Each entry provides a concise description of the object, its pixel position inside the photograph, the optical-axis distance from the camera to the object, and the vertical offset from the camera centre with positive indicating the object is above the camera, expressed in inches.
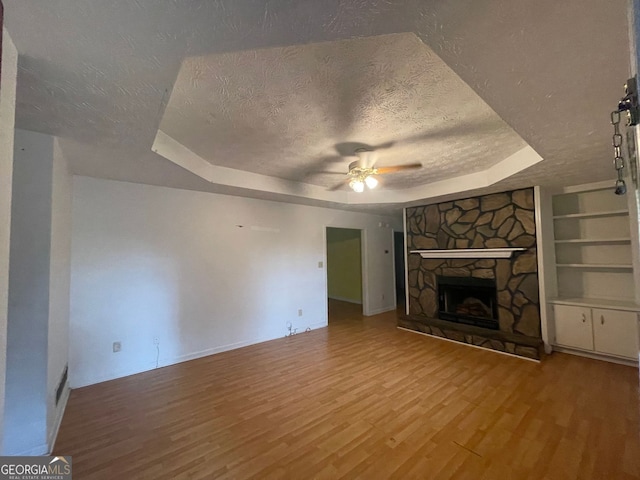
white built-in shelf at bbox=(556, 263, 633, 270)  136.8 -12.0
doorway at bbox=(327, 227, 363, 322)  294.4 -23.5
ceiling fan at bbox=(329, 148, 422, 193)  108.3 +32.5
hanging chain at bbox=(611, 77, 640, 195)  21.0 +11.8
